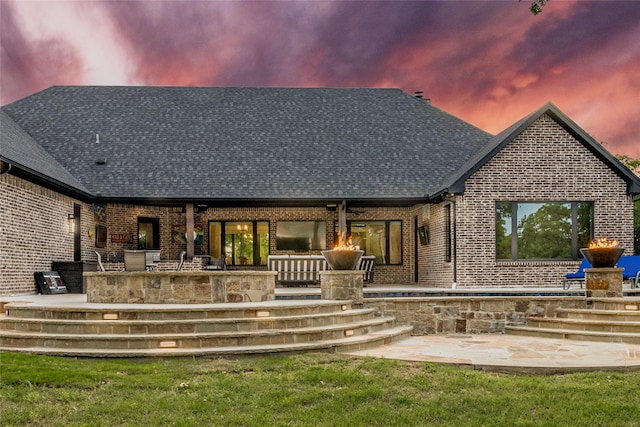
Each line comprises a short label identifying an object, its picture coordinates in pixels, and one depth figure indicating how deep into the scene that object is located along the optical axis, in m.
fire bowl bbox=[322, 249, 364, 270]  12.03
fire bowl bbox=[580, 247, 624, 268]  12.62
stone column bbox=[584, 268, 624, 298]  12.52
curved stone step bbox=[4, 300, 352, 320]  9.34
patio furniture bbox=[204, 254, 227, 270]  19.12
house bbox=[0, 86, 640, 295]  17.44
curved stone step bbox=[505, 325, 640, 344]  10.80
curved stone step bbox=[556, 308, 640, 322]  11.55
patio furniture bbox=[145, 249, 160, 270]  18.27
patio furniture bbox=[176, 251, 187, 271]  18.26
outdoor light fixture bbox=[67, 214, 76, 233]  17.81
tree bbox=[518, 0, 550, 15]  7.43
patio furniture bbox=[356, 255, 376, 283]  18.09
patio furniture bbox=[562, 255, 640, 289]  14.82
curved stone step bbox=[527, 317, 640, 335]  11.19
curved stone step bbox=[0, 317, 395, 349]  8.93
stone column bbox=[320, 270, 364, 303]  11.88
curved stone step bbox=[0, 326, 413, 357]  8.66
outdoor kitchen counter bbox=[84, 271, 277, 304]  11.05
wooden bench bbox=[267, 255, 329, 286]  17.36
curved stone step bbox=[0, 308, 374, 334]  9.16
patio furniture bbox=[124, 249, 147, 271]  15.30
